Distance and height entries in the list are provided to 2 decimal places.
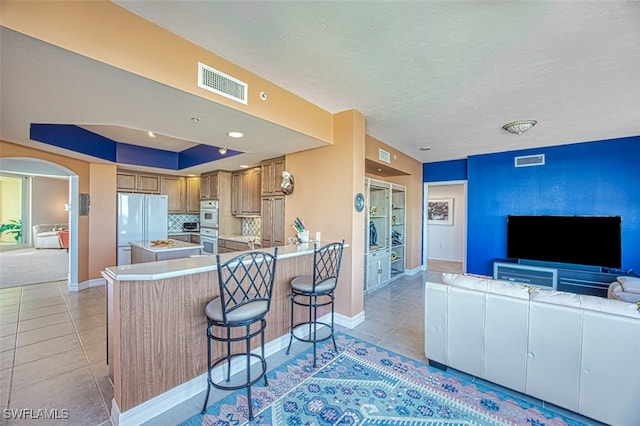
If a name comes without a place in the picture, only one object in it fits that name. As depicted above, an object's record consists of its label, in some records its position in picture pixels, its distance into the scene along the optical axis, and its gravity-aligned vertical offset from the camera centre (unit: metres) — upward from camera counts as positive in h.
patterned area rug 1.78 -1.44
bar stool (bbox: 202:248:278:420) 1.77 -0.73
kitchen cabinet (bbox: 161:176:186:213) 6.10 +0.45
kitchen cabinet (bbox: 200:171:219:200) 5.73 +0.56
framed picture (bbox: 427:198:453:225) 8.07 +0.03
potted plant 8.76 -0.71
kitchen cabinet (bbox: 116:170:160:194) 5.30 +0.60
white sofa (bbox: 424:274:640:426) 1.61 -0.93
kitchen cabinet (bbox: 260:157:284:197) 4.21 +0.61
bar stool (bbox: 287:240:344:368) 2.48 -0.75
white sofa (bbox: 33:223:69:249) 8.60 -0.96
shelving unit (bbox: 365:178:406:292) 4.62 -0.46
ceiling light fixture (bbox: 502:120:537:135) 3.41 +1.19
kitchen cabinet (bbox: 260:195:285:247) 4.16 -0.18
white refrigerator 5.14 -0.21
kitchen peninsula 1.71 -0.89
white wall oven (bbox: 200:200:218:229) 5.66 -0.08
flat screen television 4.15 -0.44
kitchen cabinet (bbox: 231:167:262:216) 5.23 +0.41
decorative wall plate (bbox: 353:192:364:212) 3.21 +0.12
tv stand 4.04 -1.04
